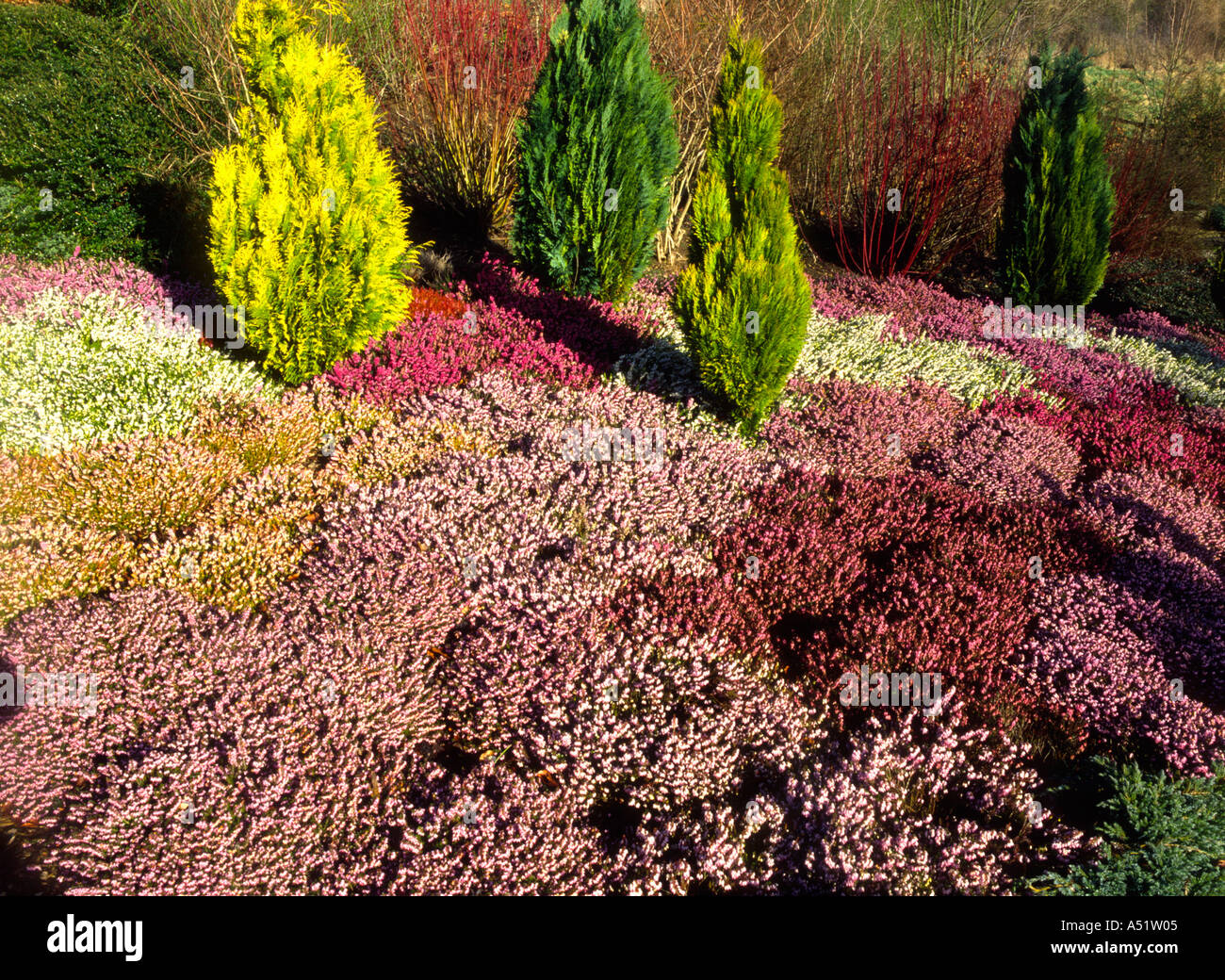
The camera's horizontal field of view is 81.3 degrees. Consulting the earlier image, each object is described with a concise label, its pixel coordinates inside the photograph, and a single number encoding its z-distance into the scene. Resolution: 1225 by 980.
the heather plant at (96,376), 4.70
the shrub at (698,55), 9.66
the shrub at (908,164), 10.05
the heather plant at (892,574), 3.63
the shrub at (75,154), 7.08
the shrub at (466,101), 9.21
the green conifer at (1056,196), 9.39
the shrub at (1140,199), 13.37
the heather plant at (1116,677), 3.22
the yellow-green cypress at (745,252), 4.88
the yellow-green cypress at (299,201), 4.99
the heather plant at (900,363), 6.73
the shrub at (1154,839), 2.47
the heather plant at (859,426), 5.36
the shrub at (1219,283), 9.73
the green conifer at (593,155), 6.70
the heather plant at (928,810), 2.58
